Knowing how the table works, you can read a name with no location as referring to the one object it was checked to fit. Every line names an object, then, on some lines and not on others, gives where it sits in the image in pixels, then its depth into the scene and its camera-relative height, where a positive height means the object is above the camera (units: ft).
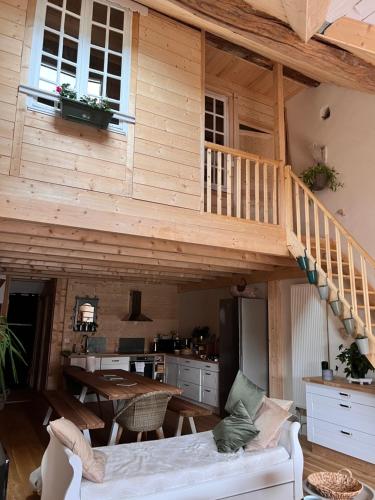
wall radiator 16.87 -0.58
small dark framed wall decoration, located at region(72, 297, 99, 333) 24.09 +0.22
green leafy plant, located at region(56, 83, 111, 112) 11.57 +6.90
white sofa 8.14 -3.57
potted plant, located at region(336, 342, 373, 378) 13.93 -1.43
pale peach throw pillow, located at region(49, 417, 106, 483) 8.18 -2.84
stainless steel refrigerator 19.22 -1.07
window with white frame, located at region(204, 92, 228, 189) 20.38 +11.17
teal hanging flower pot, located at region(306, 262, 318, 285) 13.76 +1.72
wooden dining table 13.69 -2.62
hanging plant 17.98 +6.96
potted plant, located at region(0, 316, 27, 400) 9.01 -0.65
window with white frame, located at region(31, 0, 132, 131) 11.92 +8.95
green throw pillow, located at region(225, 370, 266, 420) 11.09 -2.21
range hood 25.60 +1.05
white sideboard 12.84 -3.41
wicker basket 6.30 -2.88
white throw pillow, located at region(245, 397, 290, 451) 10.31 -2.90
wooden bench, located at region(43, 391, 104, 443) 12.21 -3.30
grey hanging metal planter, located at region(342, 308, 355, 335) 12.73 -0.01
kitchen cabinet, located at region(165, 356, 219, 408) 20.70 -3.38
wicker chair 12.78 -3.15
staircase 12.78 +2.37
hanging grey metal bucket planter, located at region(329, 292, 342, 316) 13.17 +0.61
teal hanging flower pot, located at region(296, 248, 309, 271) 14.14 +2.33
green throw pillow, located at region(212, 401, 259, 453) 10.24 -3.05
